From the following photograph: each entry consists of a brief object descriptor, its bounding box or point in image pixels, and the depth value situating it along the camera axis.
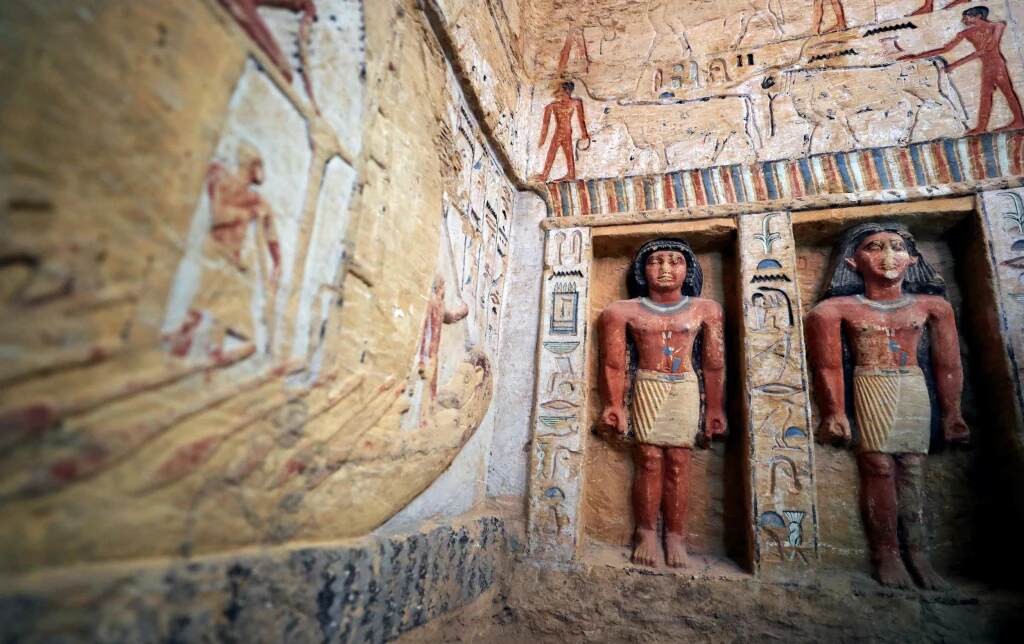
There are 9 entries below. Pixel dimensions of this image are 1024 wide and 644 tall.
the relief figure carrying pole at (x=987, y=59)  3.18
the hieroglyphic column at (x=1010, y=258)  2.78
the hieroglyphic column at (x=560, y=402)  3.05
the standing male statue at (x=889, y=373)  2.80
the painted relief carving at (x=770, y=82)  3.36
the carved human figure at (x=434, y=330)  2.46
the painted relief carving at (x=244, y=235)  1.34
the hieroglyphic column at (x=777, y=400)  2.78
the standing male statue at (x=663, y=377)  3.12
